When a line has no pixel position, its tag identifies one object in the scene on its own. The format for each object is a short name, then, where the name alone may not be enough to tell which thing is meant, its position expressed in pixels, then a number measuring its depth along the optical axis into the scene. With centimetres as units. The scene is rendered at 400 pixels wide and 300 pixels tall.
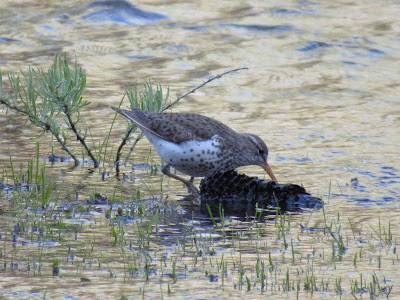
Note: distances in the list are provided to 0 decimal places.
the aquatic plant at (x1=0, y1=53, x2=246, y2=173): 1789
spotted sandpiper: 1817
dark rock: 1752
